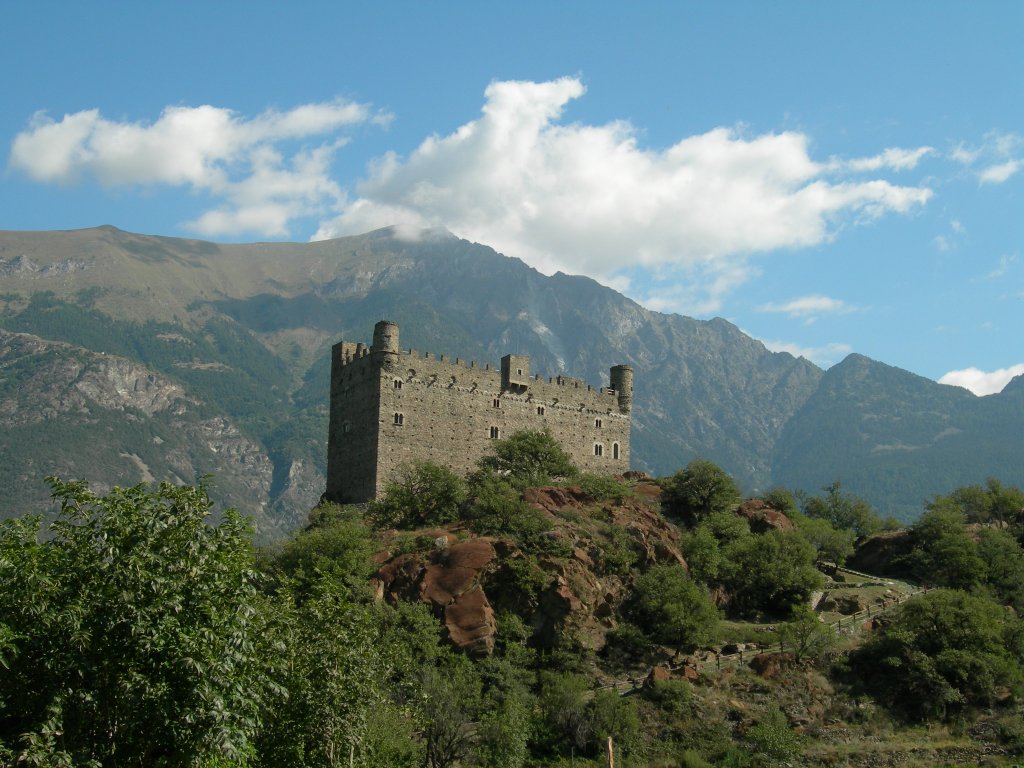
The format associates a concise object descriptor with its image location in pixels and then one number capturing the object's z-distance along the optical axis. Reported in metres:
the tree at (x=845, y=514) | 98.44
